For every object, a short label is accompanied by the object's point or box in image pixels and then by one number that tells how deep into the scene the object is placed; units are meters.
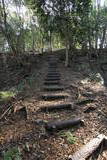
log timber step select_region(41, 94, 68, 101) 2.16
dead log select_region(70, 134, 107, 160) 1.15
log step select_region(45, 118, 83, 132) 1.46
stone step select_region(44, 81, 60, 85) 2.82
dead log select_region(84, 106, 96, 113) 1.82
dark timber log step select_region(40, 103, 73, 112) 1.83
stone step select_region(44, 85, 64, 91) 2.51
